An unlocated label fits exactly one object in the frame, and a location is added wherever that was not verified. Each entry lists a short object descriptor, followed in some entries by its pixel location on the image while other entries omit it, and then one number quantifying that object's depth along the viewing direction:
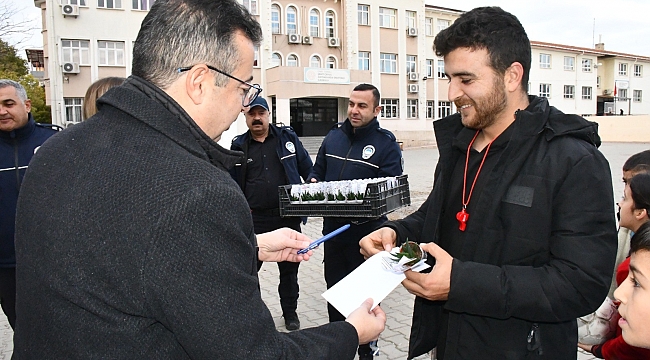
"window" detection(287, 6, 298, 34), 35.66
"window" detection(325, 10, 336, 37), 37.22
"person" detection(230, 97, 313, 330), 5.18
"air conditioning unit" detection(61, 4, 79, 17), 28.14
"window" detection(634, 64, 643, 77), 56.38
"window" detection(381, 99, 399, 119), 39.88
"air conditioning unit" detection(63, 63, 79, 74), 28.27
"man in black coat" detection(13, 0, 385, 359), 1.19
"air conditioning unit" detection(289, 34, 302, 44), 34.94
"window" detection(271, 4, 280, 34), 35.19
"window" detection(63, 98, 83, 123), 29.36
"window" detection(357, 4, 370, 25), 38.28
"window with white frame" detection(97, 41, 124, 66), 29.78
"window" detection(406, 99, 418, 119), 40.91
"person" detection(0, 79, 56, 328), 3.77
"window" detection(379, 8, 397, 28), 39.43
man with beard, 1.86
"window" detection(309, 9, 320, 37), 36.57
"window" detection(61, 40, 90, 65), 28.97
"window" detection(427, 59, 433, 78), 42.34
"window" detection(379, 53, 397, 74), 39.34
